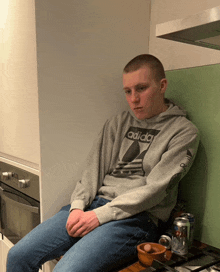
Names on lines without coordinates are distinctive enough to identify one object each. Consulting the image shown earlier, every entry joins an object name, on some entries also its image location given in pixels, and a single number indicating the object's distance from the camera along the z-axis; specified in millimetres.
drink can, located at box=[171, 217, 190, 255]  1073
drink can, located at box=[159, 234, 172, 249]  1106
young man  1028
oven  1386
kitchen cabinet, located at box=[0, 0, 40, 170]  1281
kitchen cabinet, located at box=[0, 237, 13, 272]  1686
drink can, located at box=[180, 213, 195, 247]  1154
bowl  983
